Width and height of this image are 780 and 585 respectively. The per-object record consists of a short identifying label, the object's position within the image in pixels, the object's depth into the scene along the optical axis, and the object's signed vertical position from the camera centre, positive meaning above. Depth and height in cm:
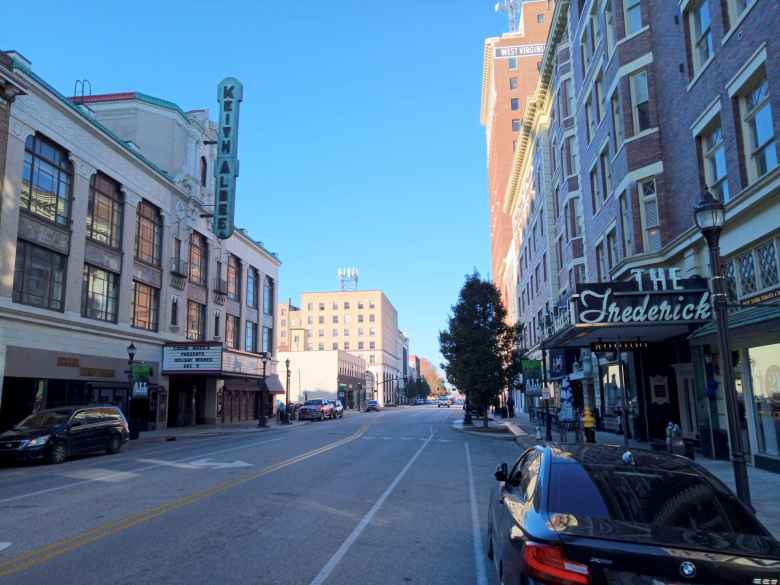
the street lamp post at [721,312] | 747 +108
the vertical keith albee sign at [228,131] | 4000 +1718
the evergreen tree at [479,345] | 3675 +310
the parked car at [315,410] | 5294 -95
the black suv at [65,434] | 1792 -95
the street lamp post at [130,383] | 2858 +86
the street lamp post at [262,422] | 4058 -143
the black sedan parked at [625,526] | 365 -87
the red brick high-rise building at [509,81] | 8456 +4310
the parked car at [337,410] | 5663 -102
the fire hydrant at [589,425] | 2142 -103
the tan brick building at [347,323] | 14638 +1778
